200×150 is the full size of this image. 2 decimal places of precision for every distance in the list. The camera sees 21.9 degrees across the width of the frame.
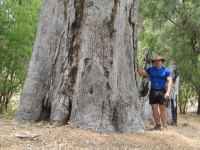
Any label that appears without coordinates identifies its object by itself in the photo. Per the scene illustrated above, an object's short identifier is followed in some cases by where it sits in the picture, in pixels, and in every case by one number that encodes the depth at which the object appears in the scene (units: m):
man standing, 10.44
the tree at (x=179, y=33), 18.67
